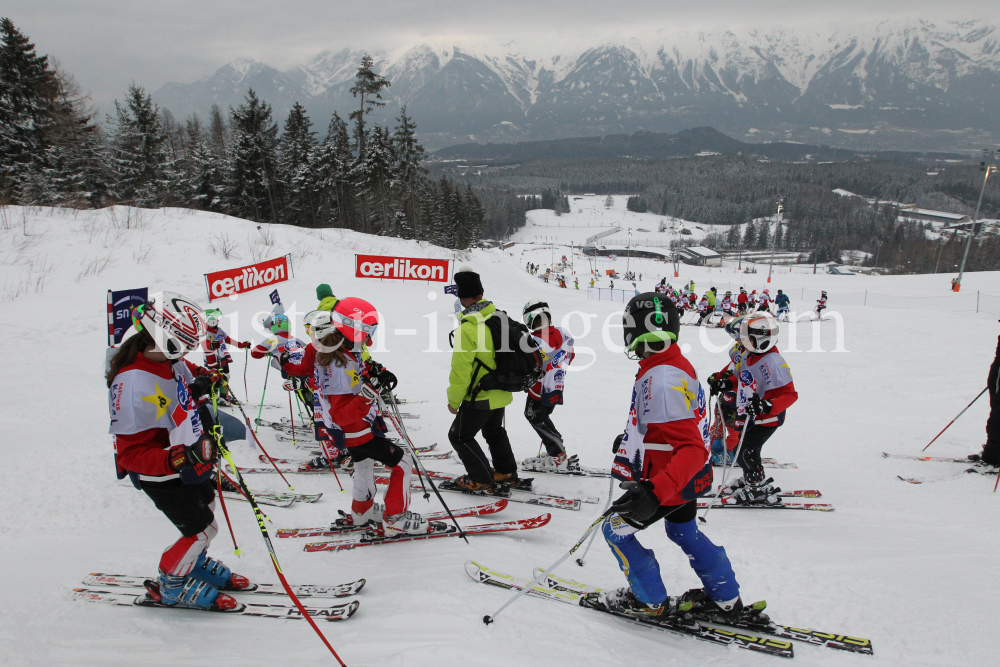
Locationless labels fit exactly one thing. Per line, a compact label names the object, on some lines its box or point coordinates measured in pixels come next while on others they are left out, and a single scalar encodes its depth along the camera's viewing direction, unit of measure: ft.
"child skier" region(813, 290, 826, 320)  71.56
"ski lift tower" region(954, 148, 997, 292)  99.14
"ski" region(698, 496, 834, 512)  16.69
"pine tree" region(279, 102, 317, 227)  123.75
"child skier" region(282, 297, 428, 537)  13.34
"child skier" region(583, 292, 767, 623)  9.37
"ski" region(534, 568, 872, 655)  9.75
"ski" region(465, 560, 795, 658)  9.82
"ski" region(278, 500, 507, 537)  14.56
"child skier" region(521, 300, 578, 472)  19.65
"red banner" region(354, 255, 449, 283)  62.64
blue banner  20.01
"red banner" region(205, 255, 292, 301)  50.11
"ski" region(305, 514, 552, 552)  13.89
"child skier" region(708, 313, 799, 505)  16.40
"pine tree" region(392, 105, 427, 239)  128.36
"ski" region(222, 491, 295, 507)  16.84
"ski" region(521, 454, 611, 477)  19.89
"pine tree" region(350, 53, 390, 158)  116.06
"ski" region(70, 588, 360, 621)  10.38
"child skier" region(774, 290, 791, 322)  72.02
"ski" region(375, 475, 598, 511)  16.38
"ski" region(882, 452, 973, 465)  20.86
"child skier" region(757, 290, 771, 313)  68.37
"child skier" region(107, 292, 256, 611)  9.51
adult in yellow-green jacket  15.06
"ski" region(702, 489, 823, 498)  17.68
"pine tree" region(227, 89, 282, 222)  112.37
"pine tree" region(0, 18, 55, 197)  68.18
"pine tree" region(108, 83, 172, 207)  106.73
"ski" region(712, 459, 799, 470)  21.21
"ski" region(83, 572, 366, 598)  11.23
